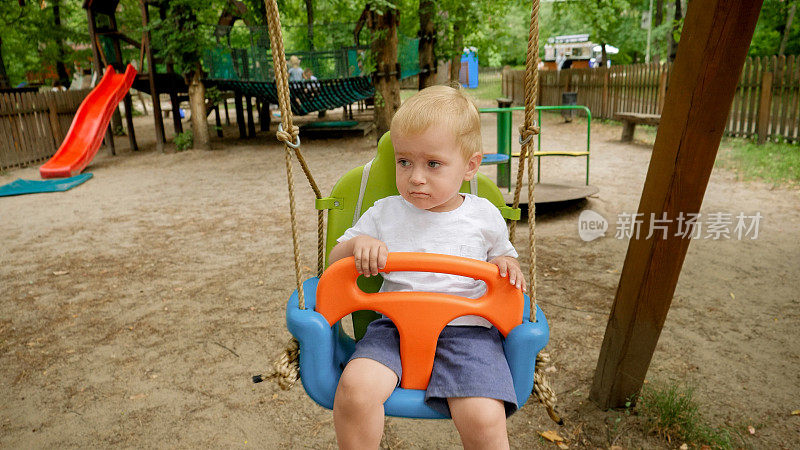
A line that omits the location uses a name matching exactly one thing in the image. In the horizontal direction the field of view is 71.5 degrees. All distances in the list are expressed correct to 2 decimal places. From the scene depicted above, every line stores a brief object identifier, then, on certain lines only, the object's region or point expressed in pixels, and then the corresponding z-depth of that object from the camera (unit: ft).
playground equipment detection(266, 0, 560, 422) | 4.99
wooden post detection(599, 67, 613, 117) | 45.57
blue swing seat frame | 5.14
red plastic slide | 27.86
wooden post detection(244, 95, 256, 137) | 40.12
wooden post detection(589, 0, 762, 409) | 6.05
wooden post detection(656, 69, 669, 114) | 38.65
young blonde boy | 4.87
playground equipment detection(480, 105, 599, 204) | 17.98
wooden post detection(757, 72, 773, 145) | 30.07
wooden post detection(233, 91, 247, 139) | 37.52
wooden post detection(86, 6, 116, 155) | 33.55
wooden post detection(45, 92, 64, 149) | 32.73
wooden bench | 31.96
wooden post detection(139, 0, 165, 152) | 31.40
